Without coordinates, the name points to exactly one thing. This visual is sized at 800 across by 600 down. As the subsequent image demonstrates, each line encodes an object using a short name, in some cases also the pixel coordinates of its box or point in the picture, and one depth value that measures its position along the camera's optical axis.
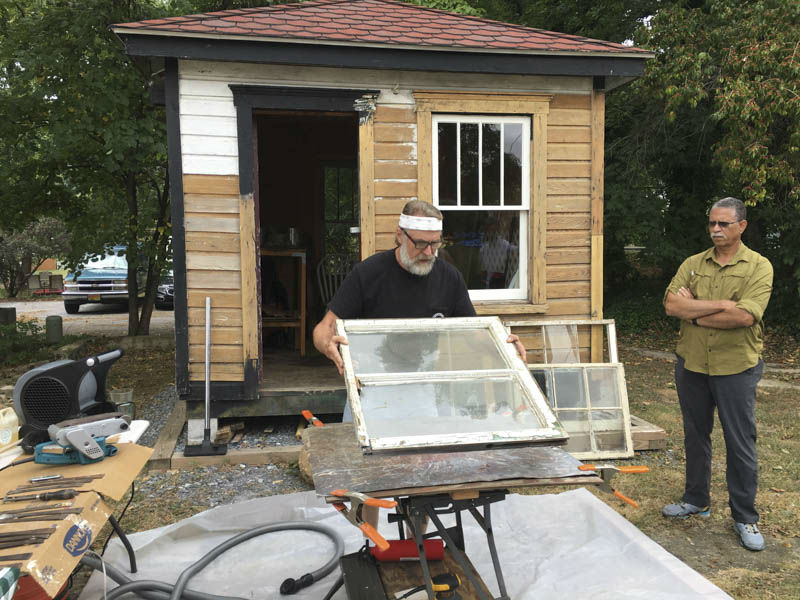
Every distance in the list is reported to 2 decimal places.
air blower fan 2.76
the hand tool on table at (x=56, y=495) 2.36
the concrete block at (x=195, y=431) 5.18
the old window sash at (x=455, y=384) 2.12
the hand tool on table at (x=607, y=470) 2.20
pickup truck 16.02
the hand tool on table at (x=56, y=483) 2.47
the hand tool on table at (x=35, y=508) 2.28
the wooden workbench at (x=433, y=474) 2.15
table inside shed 7.12
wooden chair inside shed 8.08
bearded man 3.12
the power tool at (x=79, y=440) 2.62
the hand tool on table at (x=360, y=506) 1.92
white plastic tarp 3.07
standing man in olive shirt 3.54
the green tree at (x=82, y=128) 8.20
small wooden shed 5.06
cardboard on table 1.97
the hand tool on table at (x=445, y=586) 2.29
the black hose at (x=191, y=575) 2.82
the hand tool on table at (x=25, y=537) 2.03
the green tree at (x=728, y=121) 7.53
